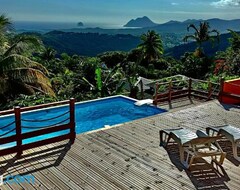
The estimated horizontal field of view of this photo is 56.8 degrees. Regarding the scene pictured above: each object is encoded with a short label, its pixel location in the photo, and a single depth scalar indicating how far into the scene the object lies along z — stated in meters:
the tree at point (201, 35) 25.59
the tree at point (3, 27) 9.53
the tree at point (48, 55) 31.86
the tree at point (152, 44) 28.51
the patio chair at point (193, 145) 3.96
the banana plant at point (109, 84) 10.65
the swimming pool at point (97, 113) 7.78
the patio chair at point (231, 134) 4.43
